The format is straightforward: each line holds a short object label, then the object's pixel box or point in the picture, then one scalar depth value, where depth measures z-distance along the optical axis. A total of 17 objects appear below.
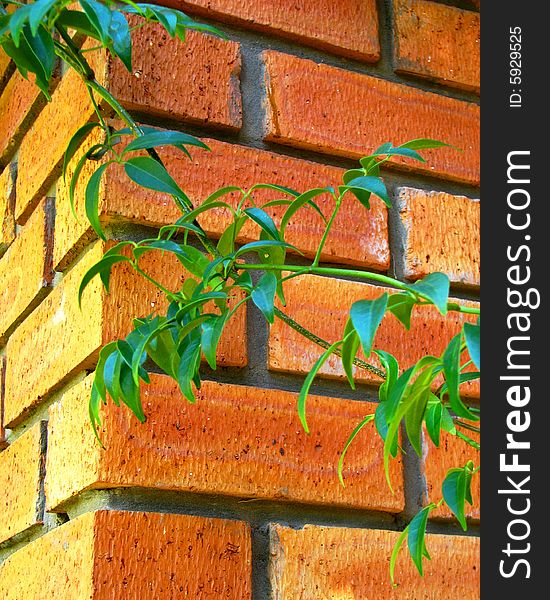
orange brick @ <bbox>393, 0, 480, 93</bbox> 1.40
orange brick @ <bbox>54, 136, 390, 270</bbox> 1.24
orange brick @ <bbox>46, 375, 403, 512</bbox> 1.19
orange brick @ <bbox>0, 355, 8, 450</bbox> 1.38
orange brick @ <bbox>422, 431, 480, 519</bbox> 1.28
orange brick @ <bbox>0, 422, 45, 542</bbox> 1.28
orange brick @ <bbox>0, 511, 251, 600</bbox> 1.16
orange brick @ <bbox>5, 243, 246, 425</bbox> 1.22
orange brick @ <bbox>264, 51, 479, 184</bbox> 1.32
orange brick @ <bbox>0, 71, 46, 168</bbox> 1.41
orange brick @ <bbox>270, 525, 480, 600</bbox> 1.21
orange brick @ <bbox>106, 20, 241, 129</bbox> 1.26
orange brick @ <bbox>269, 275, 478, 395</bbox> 1.26
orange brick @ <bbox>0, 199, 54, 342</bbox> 1.33
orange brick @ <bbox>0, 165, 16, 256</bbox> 1.45
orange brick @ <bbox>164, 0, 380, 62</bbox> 1.32
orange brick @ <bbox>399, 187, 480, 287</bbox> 1.34
